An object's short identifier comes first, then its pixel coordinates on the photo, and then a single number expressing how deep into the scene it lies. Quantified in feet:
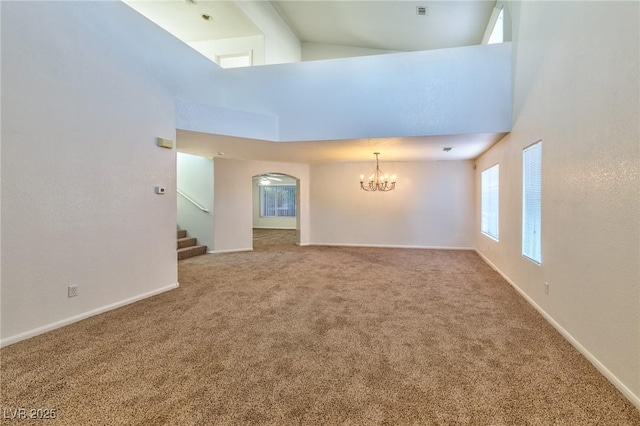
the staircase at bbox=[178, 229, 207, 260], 21.20
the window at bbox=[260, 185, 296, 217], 41.98
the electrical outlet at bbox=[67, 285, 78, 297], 9.86
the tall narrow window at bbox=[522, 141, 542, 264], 10.97
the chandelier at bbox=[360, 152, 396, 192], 24.89
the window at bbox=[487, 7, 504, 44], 18.42
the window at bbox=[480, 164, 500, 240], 17.70
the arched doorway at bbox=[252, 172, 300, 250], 41.31
